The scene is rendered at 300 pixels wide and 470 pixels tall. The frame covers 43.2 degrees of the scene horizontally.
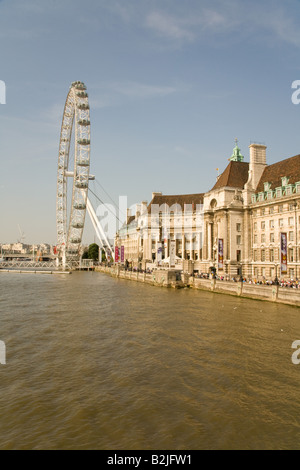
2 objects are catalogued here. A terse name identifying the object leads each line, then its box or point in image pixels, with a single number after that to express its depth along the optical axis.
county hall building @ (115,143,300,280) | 43.03
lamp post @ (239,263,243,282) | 52.56
